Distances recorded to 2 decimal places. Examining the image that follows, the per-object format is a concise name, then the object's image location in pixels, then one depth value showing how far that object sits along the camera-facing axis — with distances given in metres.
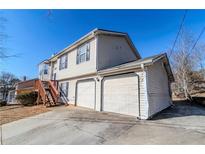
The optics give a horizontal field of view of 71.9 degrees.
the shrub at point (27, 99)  15.34
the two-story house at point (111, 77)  7.74
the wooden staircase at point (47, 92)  13.89
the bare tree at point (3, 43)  9.19
